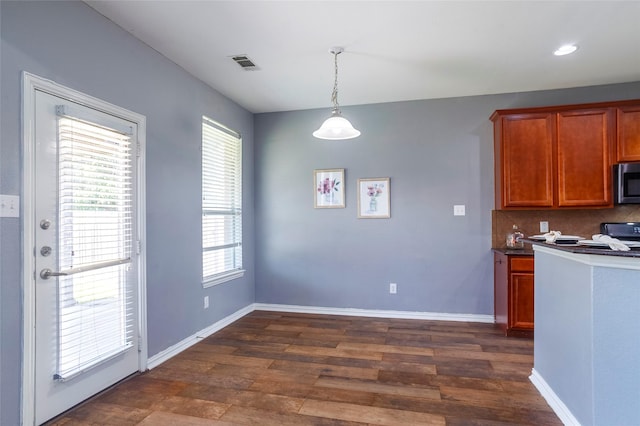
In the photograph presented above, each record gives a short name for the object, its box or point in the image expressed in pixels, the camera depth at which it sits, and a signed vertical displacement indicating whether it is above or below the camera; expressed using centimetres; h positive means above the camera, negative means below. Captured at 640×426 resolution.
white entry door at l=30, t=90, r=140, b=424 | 198 -25
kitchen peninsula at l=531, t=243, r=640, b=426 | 170 -66
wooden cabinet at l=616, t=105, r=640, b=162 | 337 +78
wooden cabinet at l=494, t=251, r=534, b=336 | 338 -82
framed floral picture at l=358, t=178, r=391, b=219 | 422 +19
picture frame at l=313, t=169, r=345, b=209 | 436 +33
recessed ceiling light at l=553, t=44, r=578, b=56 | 280 +138
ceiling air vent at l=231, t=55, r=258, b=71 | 300 +140
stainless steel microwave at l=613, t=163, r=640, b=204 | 329 +29
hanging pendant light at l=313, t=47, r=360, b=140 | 273 +70
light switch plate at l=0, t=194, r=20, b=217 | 178 +6
